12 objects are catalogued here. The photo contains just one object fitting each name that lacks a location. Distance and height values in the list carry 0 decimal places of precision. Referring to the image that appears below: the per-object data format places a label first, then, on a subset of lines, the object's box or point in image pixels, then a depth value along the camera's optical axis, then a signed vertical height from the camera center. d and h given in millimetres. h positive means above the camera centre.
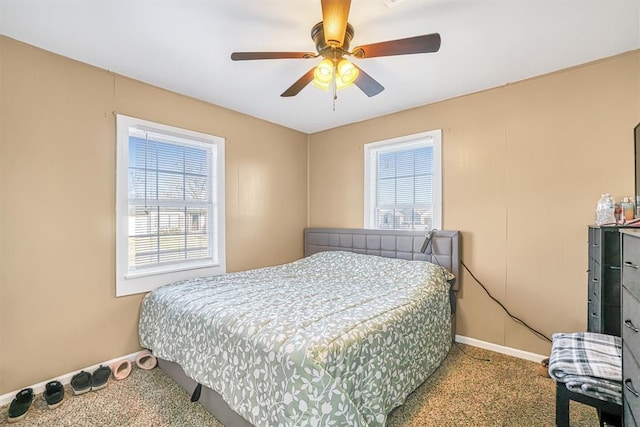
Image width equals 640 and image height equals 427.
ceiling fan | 1465 +926
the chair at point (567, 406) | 1406 -971
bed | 1406 -742
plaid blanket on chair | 1379 -771
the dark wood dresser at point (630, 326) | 1122 -458
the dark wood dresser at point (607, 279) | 1742 -396
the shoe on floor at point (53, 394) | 1957 -1250
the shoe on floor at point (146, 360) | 2488 -1294
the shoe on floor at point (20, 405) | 1848 -1256
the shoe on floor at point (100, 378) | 2182 -1263
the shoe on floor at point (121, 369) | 2324 -1286
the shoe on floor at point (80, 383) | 2111 -1261
